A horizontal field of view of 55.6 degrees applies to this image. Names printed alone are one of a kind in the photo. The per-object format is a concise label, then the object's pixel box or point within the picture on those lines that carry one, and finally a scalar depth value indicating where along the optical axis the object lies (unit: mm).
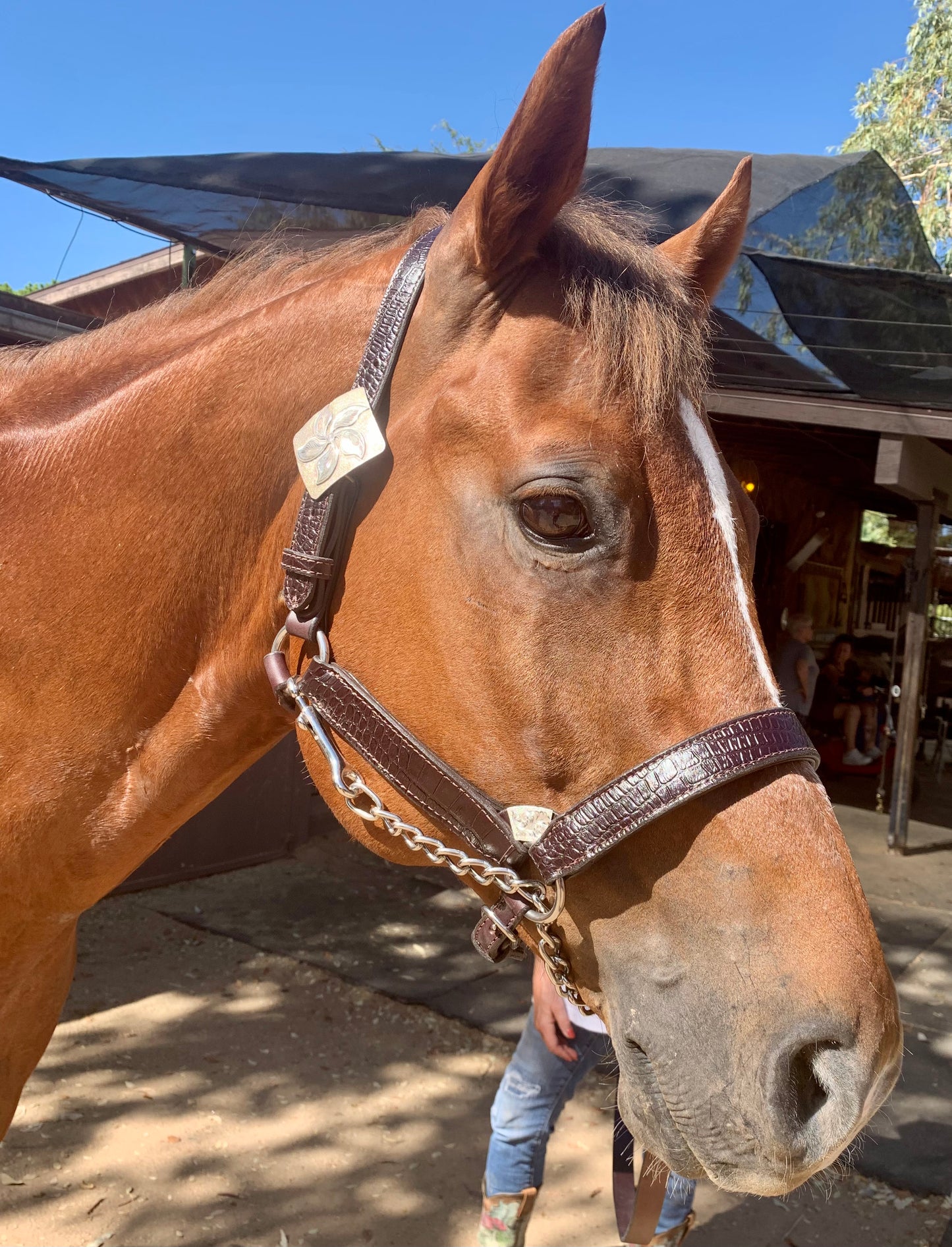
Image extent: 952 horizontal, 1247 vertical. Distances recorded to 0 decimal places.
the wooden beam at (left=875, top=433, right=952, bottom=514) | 6781
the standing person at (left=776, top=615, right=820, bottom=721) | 8953
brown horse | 1087
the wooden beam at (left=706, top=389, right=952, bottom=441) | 6465
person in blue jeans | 2547
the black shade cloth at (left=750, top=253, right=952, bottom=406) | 4922
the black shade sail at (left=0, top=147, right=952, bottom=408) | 4613
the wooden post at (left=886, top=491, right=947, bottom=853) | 7805
